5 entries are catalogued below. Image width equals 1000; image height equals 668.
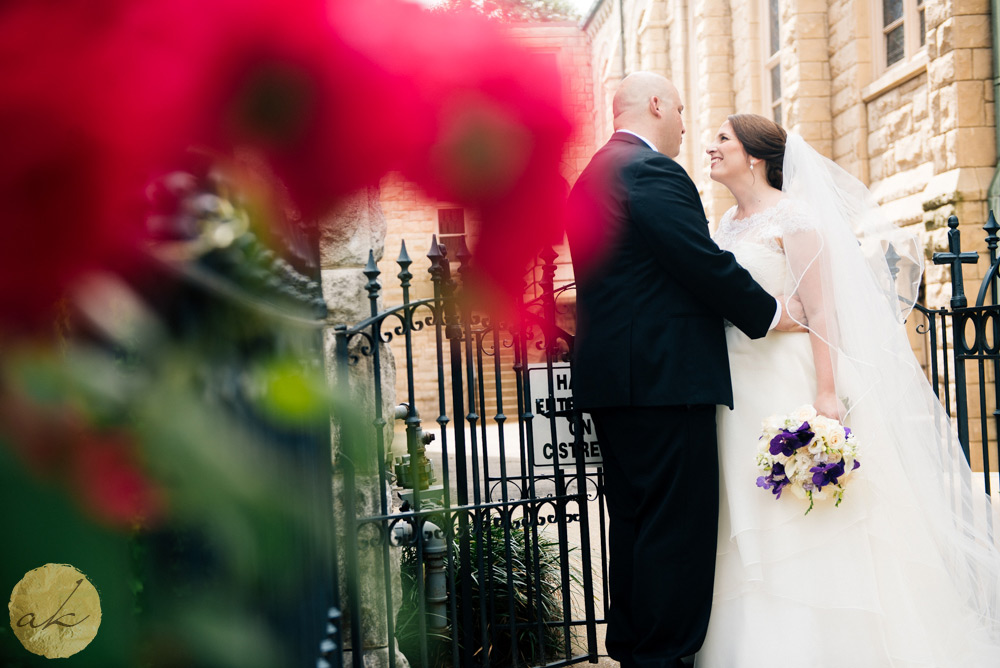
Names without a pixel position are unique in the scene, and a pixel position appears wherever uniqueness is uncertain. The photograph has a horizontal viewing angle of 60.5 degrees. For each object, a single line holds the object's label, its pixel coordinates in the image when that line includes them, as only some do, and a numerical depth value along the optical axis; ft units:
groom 9.46
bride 9.97
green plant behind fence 12.42
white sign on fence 12.28
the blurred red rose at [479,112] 1.02
